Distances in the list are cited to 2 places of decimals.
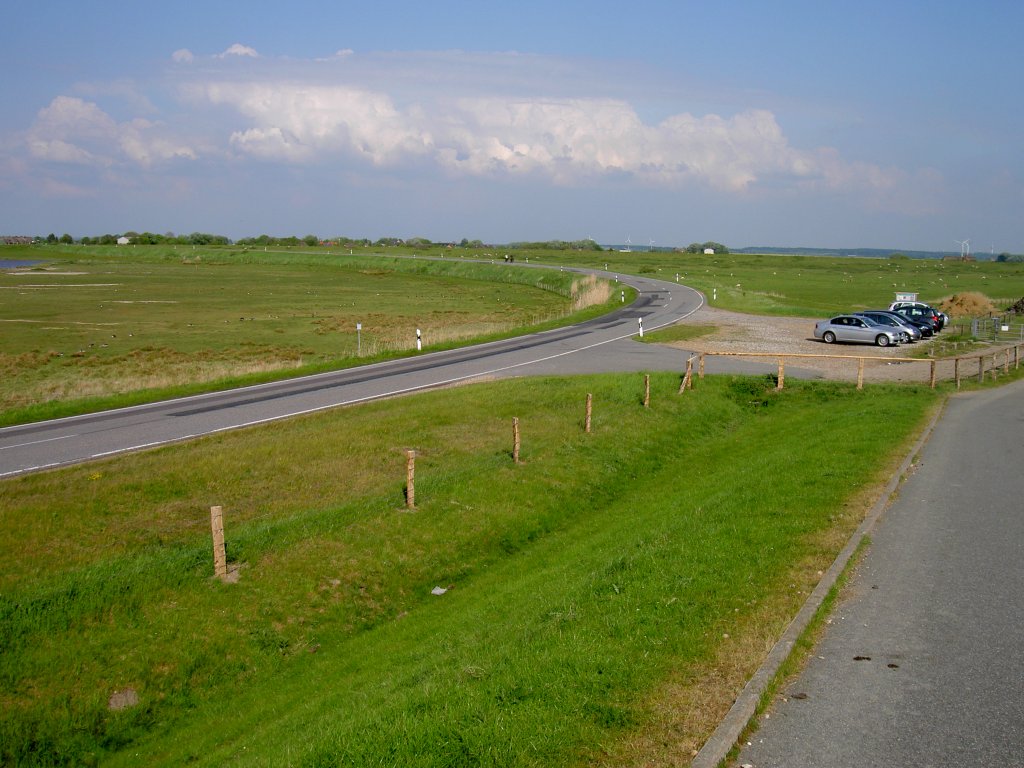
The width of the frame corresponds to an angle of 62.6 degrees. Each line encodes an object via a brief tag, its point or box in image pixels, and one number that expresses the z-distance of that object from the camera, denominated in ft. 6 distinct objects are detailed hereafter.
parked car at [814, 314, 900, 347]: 146.10
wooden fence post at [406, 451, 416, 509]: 52.18
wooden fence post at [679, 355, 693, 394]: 95.10
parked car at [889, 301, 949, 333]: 169.89
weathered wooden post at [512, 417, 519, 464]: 63.36
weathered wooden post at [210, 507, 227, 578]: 42.04
